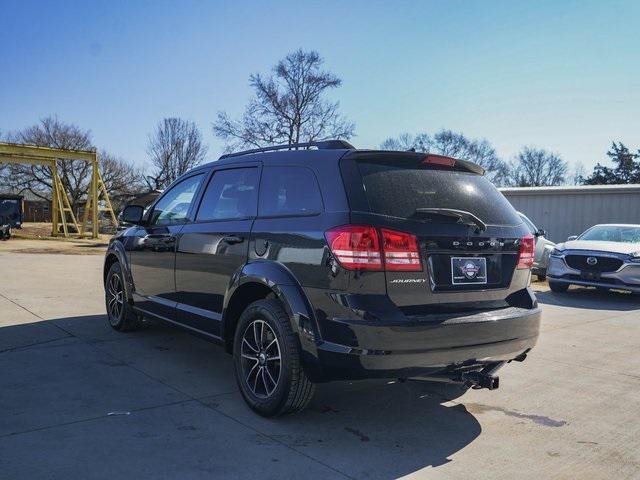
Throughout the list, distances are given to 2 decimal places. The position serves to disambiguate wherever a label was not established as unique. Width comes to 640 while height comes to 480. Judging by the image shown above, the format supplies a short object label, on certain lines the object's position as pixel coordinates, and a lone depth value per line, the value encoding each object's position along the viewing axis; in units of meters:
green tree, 49.34
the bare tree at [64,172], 48.06
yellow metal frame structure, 25.42
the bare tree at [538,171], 73.44
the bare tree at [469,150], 61.75
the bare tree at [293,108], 39.72
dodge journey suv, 3.26
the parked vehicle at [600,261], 10.08
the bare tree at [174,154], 54.72
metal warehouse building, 17.80
